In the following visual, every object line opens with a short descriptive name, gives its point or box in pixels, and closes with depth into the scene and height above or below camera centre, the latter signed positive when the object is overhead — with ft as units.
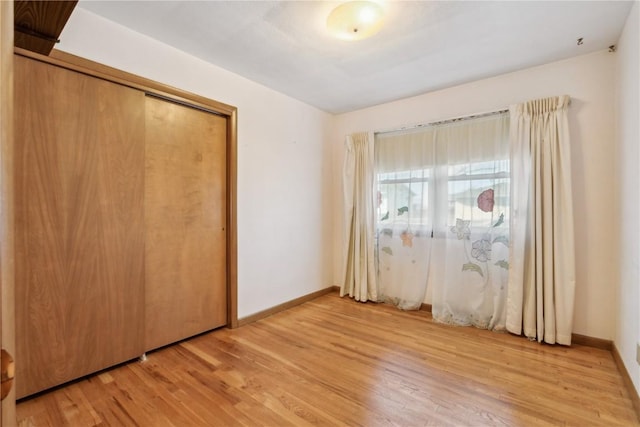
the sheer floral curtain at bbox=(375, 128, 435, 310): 10.73 -0.11
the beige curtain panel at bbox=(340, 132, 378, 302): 11.91 -0.34
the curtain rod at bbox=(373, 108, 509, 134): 9.24 +3.18
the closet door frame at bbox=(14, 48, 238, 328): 6.10 +3.05
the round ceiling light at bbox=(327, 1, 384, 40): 5.78 +4.05
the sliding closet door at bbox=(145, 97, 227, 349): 7.63 -0.32
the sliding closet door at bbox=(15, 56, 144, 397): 5.69 -0.30
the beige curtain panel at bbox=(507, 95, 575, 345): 7.98 -0.39
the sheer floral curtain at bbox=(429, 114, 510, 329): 9.11 -0.38
